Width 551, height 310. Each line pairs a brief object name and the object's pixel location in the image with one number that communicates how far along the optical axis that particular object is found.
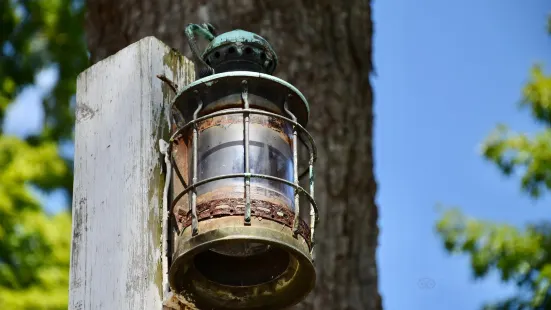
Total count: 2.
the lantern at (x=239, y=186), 4.16
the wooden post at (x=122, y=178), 4.37
